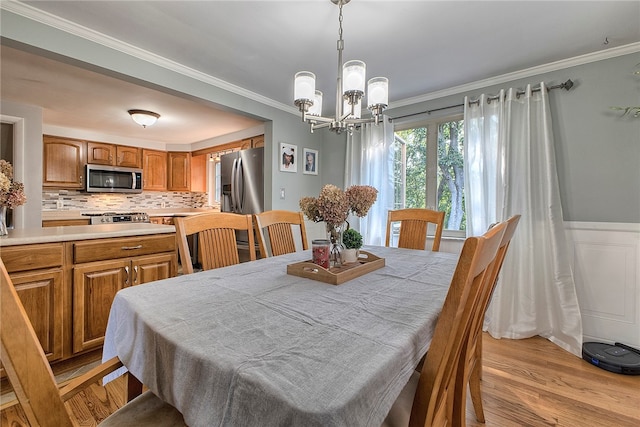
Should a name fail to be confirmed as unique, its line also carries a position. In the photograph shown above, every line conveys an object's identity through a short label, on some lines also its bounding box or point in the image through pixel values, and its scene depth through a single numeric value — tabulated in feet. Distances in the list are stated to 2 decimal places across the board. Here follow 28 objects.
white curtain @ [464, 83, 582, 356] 7.59
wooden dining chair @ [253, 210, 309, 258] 6.06
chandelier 4.89
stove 14.17
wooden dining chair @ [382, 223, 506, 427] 2.00
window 9.75
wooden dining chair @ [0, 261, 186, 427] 1.49
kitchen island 5.61
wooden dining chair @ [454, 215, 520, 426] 3.22
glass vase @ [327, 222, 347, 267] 4.70
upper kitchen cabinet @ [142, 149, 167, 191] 16.79
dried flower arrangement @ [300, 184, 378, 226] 4.40
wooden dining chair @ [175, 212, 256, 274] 4.63
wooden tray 3.96
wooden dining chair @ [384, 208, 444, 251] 7.07
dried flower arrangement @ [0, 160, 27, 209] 5.68
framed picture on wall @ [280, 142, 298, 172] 11.01
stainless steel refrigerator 11.55
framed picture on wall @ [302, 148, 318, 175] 11.97
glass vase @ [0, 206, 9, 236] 5.83
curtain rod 7.60
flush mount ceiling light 11.26
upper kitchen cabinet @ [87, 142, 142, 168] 14.85
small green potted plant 4.83
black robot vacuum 6.14
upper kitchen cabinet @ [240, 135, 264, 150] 12.77
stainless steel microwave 14.57
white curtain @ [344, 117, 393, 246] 10.56
